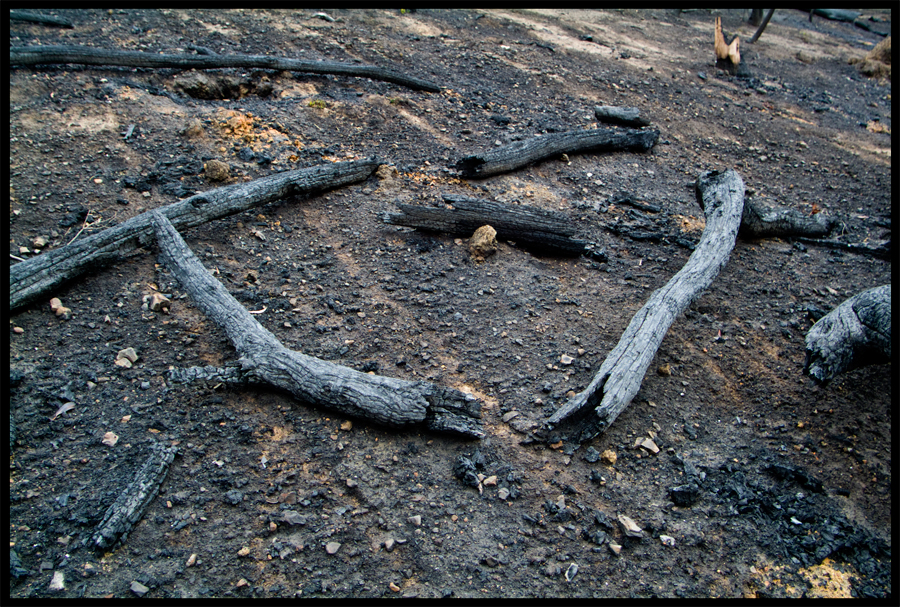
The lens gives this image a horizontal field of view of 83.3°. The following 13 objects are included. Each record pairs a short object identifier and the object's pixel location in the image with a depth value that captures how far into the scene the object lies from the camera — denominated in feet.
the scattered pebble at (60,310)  11.53
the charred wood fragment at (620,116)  24.90
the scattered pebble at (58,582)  7.07
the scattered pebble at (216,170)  16.57
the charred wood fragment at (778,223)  17.60
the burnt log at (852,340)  10.22
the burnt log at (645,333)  10.14
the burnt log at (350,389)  9.54
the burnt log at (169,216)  11.45
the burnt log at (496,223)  15.78
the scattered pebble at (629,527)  8.64
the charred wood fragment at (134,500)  7.63
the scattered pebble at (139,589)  7.13
